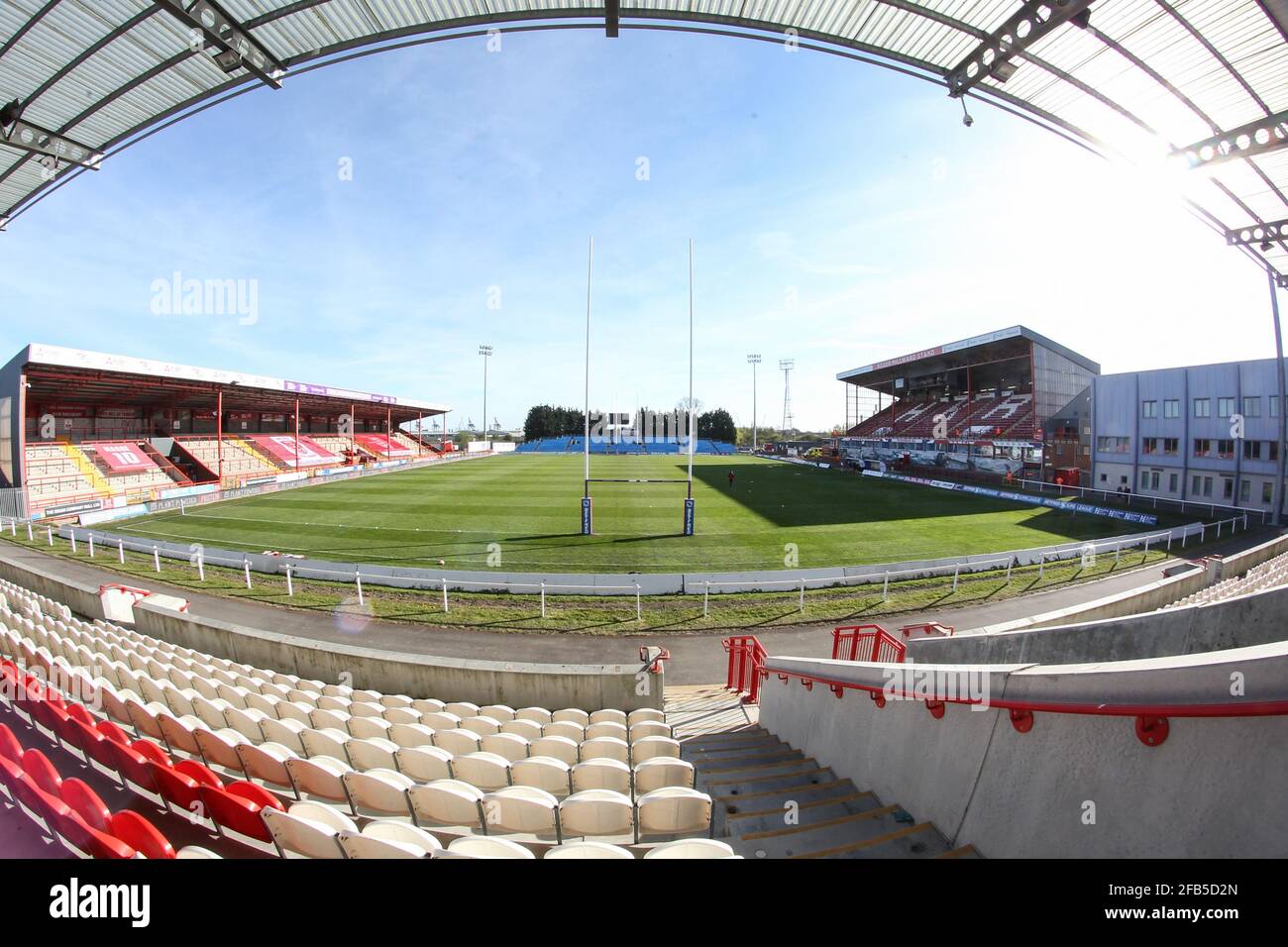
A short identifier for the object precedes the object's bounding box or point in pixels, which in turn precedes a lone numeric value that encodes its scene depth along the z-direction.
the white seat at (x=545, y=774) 4.29
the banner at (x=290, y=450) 49.67
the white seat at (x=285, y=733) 5.04
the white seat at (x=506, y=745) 5.09
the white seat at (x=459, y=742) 5.09
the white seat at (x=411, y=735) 5.14
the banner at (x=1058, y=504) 26.28
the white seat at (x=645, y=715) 6.78
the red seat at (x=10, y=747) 3.90
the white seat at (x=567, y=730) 5.78
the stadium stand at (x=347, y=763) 3.12
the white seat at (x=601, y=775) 4.29
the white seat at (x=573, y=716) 6.71
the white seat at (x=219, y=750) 4.48
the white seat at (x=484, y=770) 4.38
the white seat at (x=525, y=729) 5.71
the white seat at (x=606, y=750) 5.10
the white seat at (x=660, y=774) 4.38
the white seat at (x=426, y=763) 4.45
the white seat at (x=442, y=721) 5.85
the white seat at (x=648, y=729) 6.08
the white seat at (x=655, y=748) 5.40
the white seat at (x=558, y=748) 5.07
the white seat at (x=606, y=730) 5.91
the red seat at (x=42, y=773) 3.52
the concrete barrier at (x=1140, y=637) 3.65
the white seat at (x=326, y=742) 4.76
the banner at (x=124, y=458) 34.91
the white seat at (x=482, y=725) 5.86
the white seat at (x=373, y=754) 4.59
